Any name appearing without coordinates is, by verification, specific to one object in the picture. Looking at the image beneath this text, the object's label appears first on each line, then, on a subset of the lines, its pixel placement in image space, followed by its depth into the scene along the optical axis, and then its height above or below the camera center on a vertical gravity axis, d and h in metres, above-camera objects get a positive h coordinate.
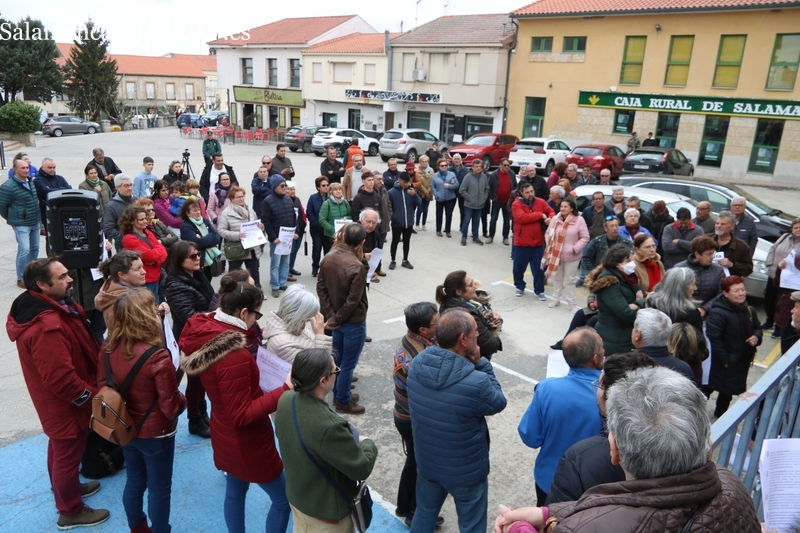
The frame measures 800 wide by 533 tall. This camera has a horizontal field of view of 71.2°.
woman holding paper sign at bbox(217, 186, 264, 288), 7.33 -1.38
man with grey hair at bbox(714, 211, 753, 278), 6.96 -1.30
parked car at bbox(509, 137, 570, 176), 23.06 -0.91
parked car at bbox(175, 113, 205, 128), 47.32 -0.67
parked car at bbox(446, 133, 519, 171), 24.08 -0.85
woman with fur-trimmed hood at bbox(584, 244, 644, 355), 4.84 -1.40
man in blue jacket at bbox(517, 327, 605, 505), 2.97 -1.43
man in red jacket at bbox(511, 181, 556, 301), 8.49 -1.49
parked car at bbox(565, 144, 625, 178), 21.20 -0.88
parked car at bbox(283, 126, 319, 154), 29.67 -1.00
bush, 25.08 -0.61
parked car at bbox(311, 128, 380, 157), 28.38 -0.98
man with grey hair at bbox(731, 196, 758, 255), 8.16 -1.23
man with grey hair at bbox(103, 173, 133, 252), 6.80 -1.17
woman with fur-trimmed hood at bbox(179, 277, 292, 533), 2.97 -1.49
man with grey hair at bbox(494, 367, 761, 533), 1.52 -0.93
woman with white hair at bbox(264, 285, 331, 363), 3.46 -1.28
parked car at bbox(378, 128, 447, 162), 26.58 -0.97
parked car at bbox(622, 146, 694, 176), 19.69 -0.86
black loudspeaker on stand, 5.59 -1.21
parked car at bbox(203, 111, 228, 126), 49.61 -0.31
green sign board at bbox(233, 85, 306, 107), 40.38 +1.48
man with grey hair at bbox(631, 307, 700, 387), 3.76 -1.33
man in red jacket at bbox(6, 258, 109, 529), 3.29 -1.54
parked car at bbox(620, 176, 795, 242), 10.02 -1.09
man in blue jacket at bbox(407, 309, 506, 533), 2.98 -1.49
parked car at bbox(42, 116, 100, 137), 38.88 -1.36
